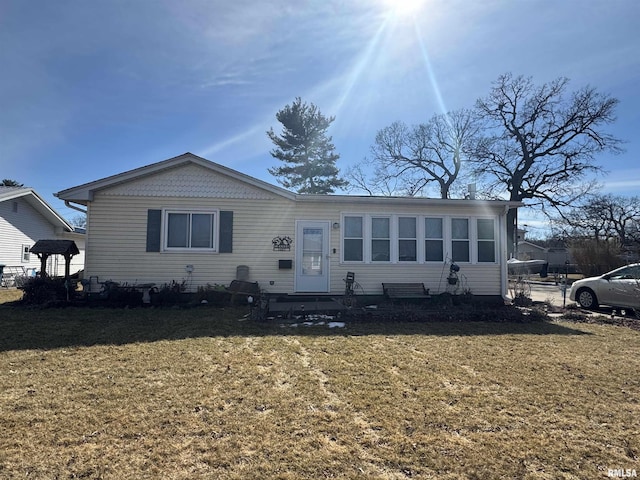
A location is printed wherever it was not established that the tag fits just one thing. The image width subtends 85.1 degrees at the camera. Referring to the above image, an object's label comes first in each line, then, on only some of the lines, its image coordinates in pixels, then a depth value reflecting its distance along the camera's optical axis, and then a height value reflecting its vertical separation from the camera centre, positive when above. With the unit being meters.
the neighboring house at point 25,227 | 16.05 +1.75
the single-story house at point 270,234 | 9.77 +0.85
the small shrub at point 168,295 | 9.26 -0.89
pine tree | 29.31 +9.61
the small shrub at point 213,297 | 9.43 -0.94
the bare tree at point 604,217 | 27.03 +4.45
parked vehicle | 9.42 -0.68
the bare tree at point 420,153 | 31.59 +10.28
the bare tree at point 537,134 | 25.73 +10.42
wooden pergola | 10.22 +0.34
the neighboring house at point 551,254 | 40.62 +1.38
